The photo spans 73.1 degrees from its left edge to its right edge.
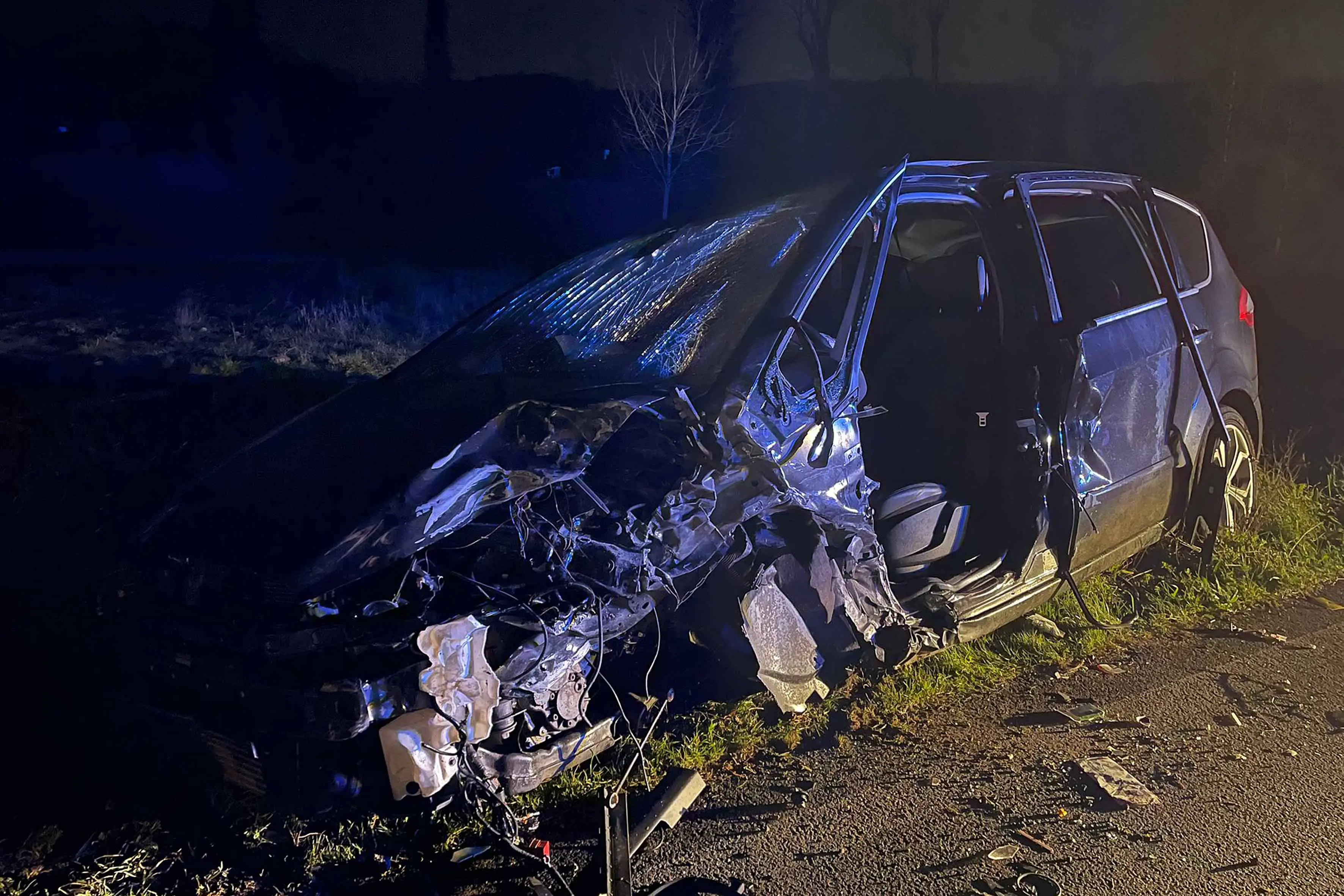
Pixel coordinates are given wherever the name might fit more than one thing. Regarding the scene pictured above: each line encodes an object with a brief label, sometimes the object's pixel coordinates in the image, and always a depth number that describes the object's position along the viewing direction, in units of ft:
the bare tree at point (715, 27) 66.08
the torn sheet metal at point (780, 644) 9.27
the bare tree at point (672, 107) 62.39
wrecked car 7.43
